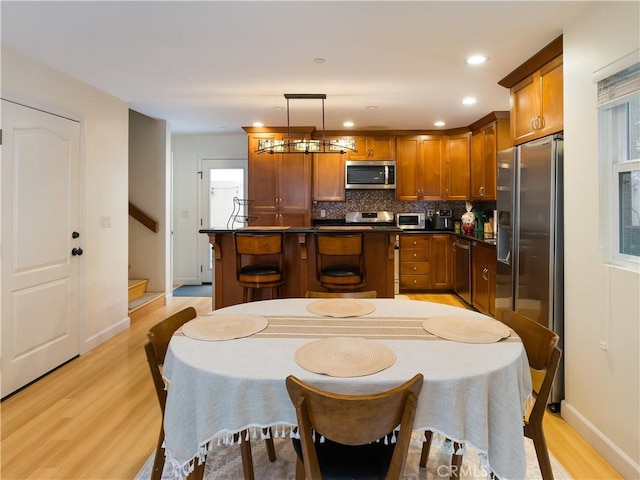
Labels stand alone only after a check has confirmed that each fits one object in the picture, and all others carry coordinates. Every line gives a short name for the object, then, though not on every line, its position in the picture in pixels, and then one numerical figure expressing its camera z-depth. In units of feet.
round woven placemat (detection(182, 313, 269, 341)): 5.12
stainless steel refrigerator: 7.94
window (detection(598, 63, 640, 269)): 6.17
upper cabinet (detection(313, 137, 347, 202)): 18.21
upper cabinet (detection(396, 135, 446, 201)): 18.40
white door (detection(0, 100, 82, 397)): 8.68
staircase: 14.30
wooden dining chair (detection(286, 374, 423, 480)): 3.51
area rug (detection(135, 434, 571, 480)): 6.04
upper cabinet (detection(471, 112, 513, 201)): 14.97
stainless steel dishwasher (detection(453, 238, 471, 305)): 15.93
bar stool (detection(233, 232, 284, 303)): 10.43
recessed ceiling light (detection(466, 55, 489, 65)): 9.23
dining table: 3.92
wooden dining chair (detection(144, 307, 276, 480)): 5.04
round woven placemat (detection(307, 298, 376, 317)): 6.24
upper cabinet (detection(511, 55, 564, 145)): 8.27
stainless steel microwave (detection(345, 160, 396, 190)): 18.19
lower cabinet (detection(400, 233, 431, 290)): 18.28
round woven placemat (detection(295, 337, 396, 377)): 4.08
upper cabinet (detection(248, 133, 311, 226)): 17.52
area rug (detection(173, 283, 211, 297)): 18.42
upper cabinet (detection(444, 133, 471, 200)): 17.84
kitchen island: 11.42
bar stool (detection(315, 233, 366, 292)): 10.19
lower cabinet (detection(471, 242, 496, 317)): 13.32
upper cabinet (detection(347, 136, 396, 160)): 18.35
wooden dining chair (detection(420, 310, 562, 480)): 4.78
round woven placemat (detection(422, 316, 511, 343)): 4.97
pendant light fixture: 12.11
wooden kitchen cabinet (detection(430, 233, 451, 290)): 18.26
